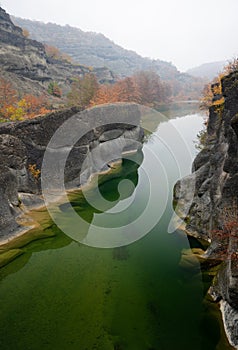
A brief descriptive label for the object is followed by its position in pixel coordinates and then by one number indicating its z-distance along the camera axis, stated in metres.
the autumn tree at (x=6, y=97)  47.34
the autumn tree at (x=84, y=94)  60.79
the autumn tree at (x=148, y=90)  100.50
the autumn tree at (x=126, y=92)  72.38
